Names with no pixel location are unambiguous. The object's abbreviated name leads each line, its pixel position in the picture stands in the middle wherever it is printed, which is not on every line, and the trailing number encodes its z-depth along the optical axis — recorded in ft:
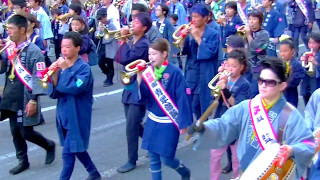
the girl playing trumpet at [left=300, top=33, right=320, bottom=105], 23.50
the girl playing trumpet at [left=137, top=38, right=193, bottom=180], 17.35
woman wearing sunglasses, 12.03
